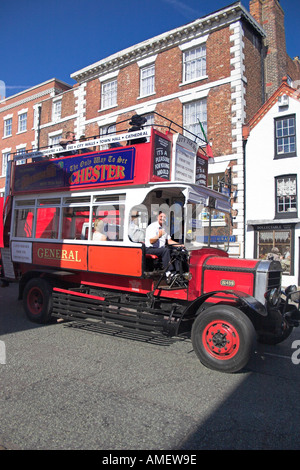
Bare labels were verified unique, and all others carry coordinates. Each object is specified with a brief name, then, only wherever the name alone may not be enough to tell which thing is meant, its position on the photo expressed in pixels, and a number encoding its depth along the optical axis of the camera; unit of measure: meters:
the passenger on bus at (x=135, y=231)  6.01
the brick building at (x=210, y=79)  16.11
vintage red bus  4.83
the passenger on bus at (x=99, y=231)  6.50
